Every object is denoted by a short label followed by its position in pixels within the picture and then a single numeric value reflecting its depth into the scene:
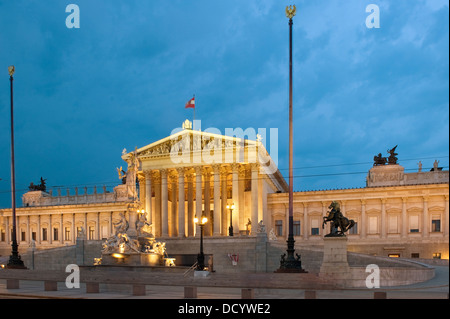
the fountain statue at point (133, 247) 33.91
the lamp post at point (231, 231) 52.53
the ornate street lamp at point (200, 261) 30.33
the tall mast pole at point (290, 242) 26.40
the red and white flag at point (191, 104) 56.30
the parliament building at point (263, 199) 57.56
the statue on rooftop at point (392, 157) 62.16
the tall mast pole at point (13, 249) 36.09
